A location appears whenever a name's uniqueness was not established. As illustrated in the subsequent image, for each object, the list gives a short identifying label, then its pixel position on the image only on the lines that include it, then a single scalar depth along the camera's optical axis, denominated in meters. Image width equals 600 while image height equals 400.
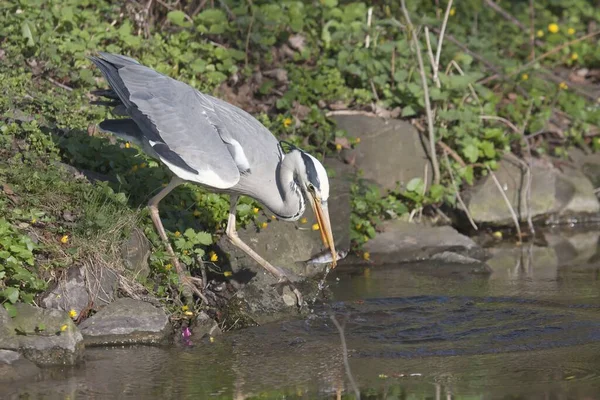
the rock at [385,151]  17.55
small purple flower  11.89
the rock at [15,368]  10.11
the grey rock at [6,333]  10.66
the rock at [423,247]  16.19
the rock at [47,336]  10.73
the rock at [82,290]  11.70
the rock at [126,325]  11.54
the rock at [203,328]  11.96
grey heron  12.55
